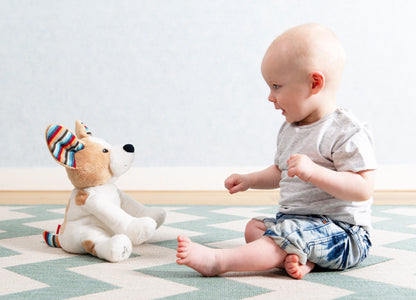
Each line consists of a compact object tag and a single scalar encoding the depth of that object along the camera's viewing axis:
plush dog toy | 0.97
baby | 0.83
